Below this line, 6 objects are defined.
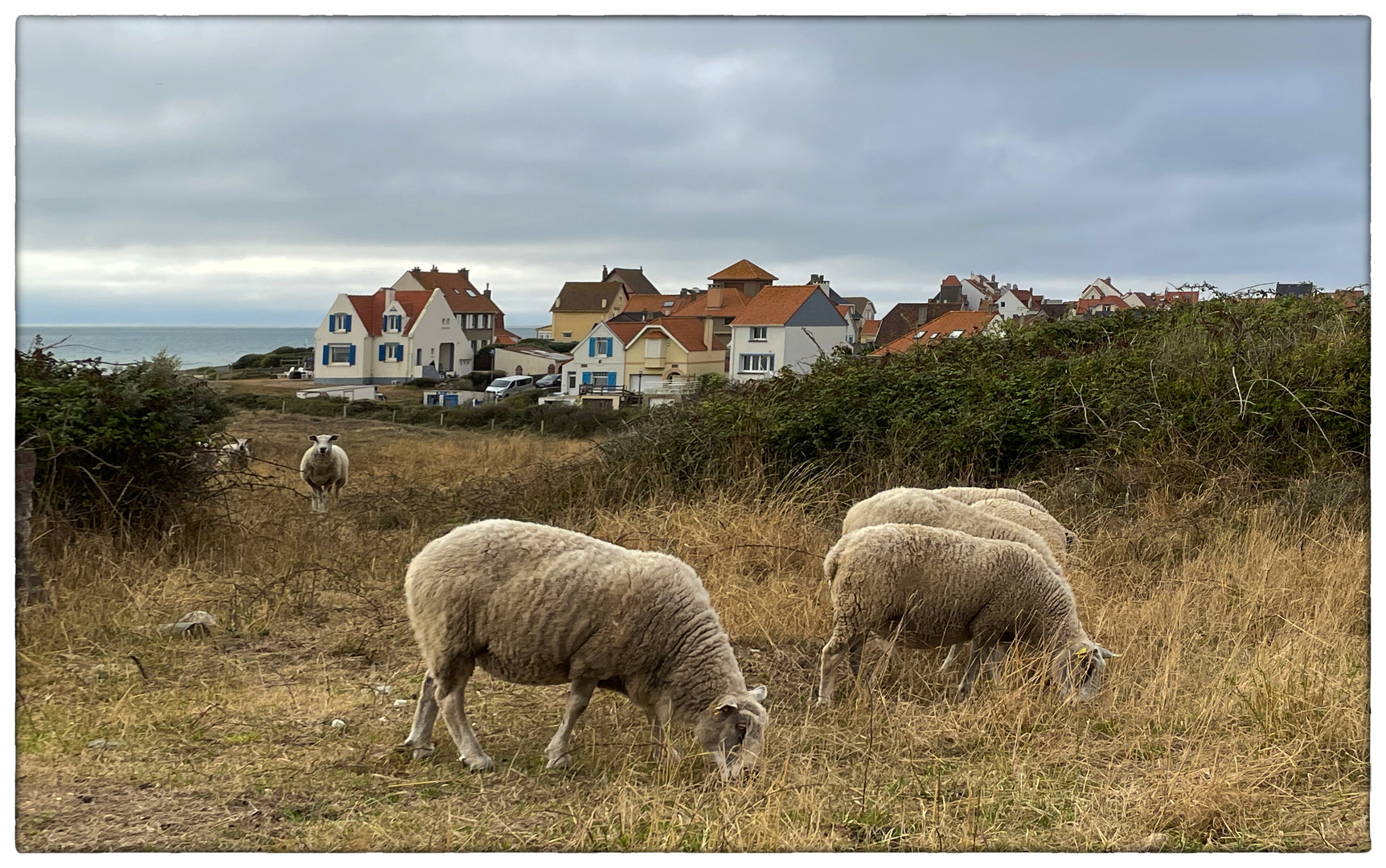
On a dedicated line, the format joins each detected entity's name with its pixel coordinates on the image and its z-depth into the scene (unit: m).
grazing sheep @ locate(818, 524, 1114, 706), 6.16
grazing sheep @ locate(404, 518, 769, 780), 4.89
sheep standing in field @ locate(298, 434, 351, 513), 15.82
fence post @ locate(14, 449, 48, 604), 6.80
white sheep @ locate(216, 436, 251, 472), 10.59
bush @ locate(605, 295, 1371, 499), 12.35
